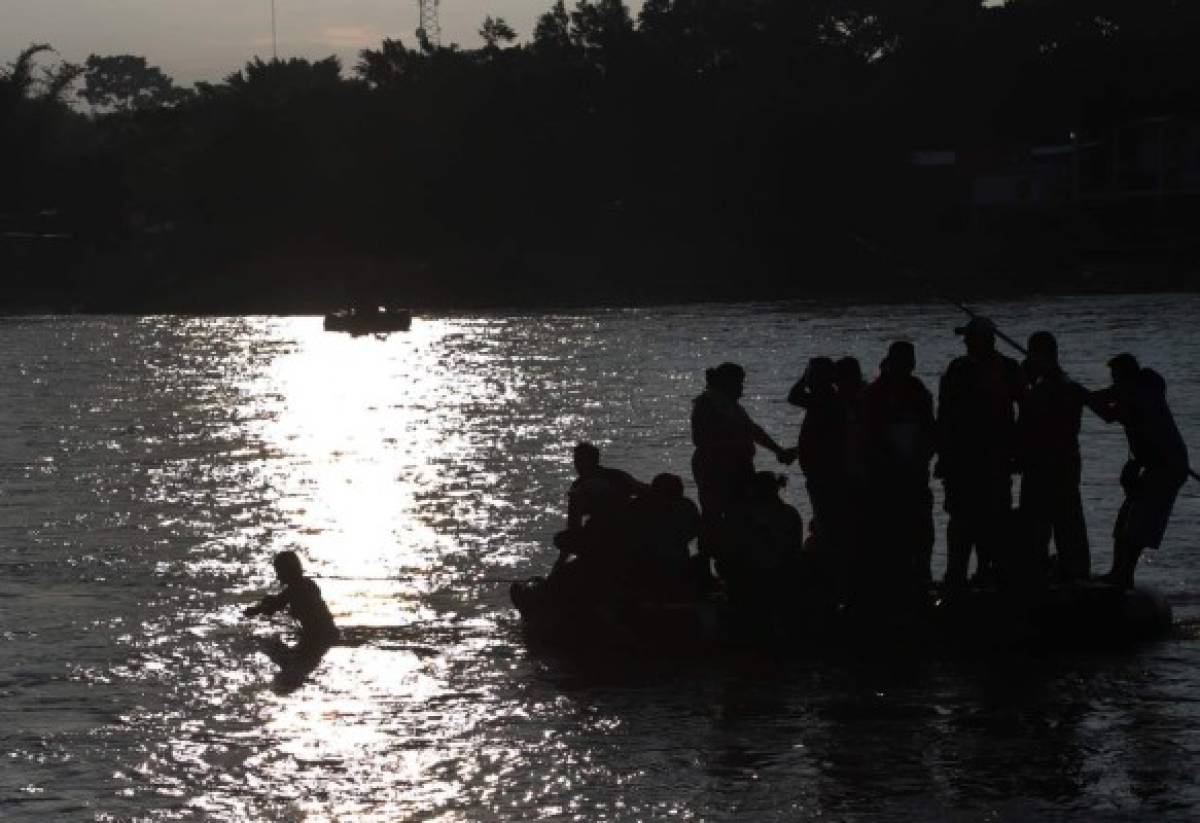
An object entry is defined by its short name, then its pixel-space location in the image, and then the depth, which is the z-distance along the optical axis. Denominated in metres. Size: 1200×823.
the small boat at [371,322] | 92.31
